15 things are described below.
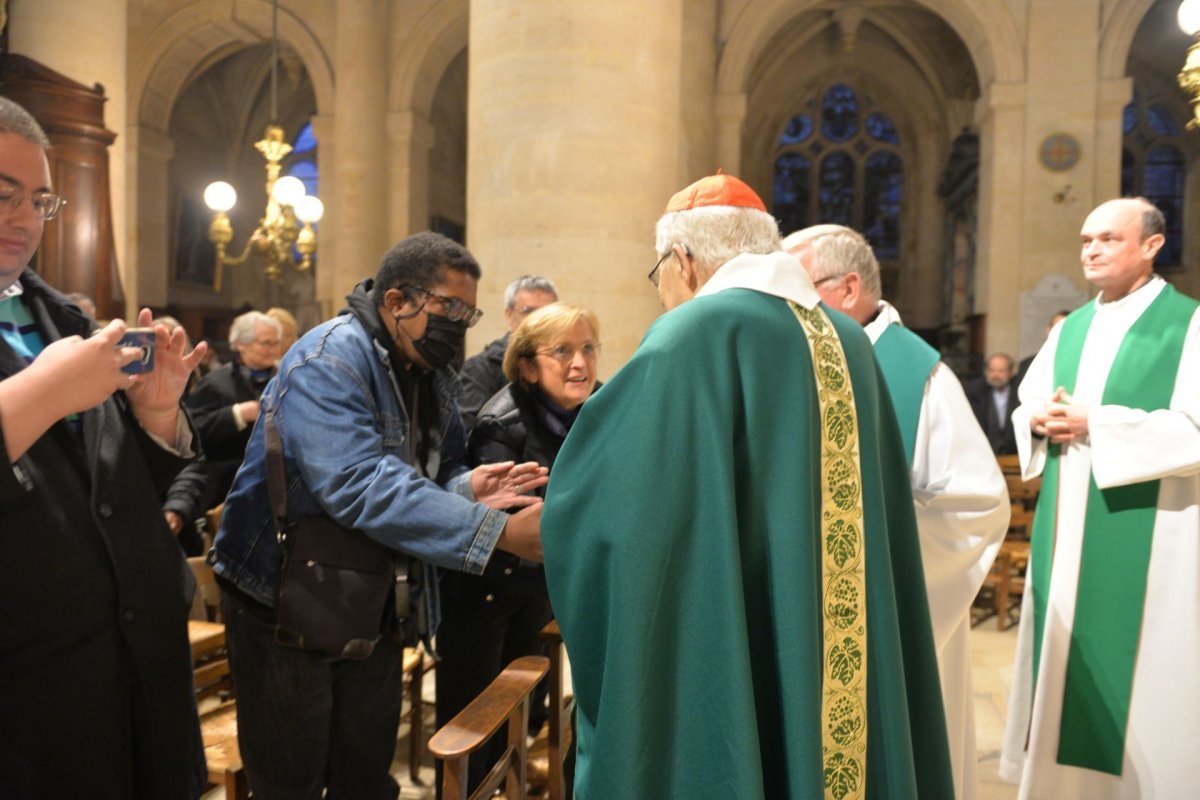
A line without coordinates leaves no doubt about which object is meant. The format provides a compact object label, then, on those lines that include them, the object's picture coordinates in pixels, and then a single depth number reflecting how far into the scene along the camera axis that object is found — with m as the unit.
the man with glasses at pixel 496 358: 4.07
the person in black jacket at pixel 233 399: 4.27
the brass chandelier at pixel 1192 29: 4.06
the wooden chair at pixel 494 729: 1.61
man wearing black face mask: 2.06
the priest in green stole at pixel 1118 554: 3.09
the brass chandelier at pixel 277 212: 9.51
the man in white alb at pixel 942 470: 2.47
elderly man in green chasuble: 1.58
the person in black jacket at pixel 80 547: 1.42
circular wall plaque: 11.15
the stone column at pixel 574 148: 5.89
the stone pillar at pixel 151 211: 15.66
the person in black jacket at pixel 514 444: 2.92
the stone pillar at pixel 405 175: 12.98
